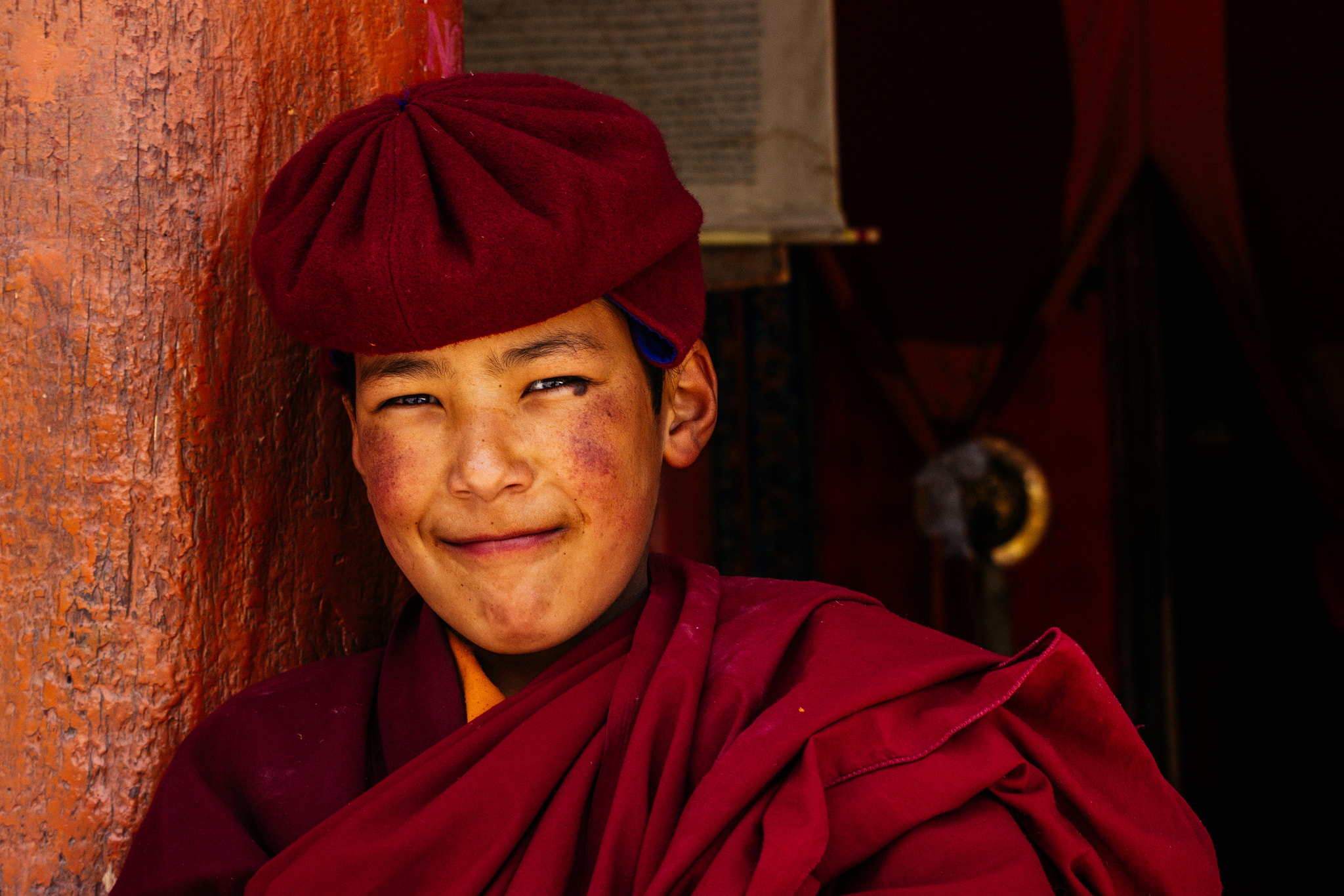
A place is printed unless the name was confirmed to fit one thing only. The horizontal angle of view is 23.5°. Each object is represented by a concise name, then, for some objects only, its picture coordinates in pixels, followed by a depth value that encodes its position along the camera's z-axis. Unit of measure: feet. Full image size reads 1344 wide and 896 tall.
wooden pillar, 4.28
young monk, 3.87
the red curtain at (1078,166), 7.68
